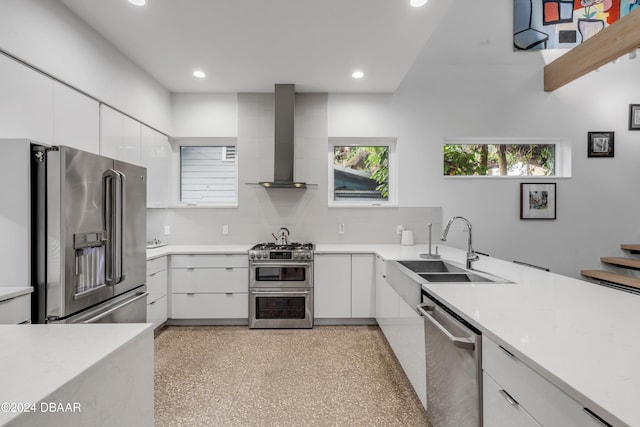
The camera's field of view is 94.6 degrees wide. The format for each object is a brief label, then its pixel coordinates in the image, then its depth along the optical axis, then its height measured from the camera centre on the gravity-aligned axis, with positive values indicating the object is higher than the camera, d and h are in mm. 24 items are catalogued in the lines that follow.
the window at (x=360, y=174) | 3807 +465
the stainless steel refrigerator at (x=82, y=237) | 1613 -171
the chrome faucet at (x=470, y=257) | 2102 -342
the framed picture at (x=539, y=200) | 3547 +130
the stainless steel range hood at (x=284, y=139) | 3408 +825
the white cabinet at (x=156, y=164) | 3146 +515
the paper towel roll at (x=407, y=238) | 3500 -330
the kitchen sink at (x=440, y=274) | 1831 -445
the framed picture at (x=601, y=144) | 3527 +803
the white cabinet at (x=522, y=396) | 720 -524
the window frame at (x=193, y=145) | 3777 +713
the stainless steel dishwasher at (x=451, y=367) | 1148 -694
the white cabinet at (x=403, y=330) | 1742 -885
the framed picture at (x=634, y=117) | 3510 +1120
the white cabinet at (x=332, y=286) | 3211 -830
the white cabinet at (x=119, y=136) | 2482 +667
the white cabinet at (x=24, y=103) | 1686 +646
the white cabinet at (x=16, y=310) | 1401 -500
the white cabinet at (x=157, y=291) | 2824 -819
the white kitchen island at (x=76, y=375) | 624 -398
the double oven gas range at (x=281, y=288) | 3160 -842
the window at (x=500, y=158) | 3668 +659
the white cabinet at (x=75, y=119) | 2023 +661
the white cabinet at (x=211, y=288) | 3199 -853
